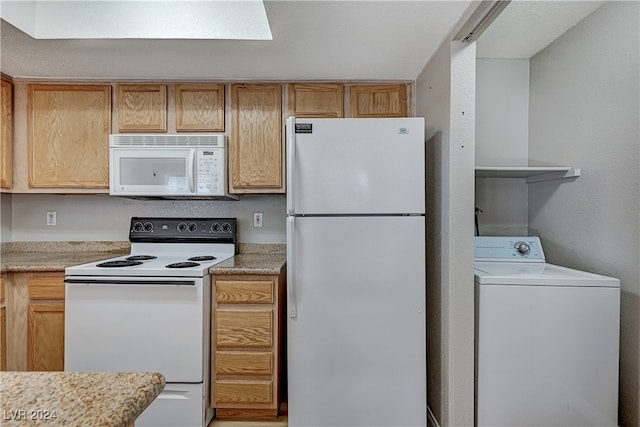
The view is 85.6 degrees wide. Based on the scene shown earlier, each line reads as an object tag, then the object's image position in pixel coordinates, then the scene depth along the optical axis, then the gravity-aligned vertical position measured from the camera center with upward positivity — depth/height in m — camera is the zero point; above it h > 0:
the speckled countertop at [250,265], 1.96 -0.31
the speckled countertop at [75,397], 0.48 -0.28
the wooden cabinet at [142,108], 2.39 +0.73
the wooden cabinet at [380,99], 2.39 +0.79
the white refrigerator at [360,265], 1.78 -0.27
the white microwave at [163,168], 2.28 +0.30
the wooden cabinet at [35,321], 2.08 -0.65
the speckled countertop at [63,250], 2.39 -0.28
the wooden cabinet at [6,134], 2.34 +0.54
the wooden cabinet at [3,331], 2.04 -0.70
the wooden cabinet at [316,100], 2.39 +0.78
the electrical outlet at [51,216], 2.66 -0.02
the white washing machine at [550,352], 1.57 -0.64
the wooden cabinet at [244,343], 1.96 -0.73
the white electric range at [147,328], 1.88 -0.63
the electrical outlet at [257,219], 2.66 -0.04
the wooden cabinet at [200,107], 2.39 +0.74
